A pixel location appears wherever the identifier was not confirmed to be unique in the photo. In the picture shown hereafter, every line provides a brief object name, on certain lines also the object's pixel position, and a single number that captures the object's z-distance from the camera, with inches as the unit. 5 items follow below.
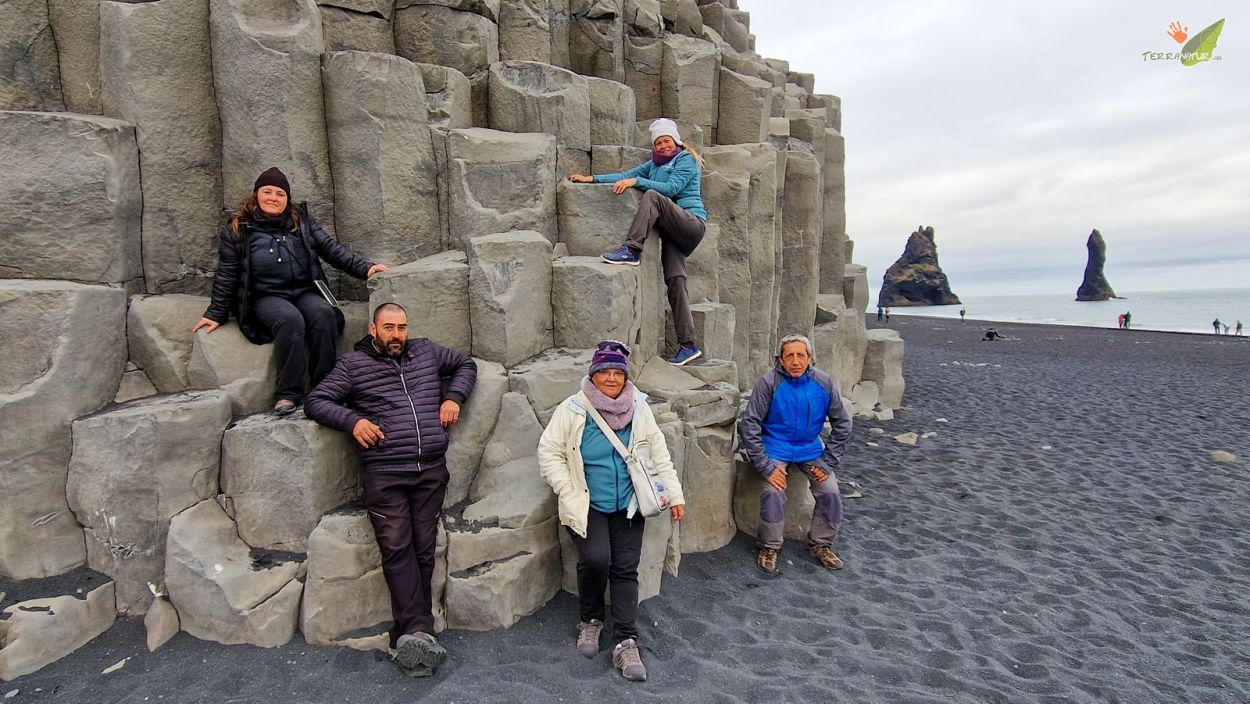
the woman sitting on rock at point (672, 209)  228.4
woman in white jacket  160.6
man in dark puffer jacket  158.6
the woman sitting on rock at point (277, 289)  180.5
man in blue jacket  213.5
